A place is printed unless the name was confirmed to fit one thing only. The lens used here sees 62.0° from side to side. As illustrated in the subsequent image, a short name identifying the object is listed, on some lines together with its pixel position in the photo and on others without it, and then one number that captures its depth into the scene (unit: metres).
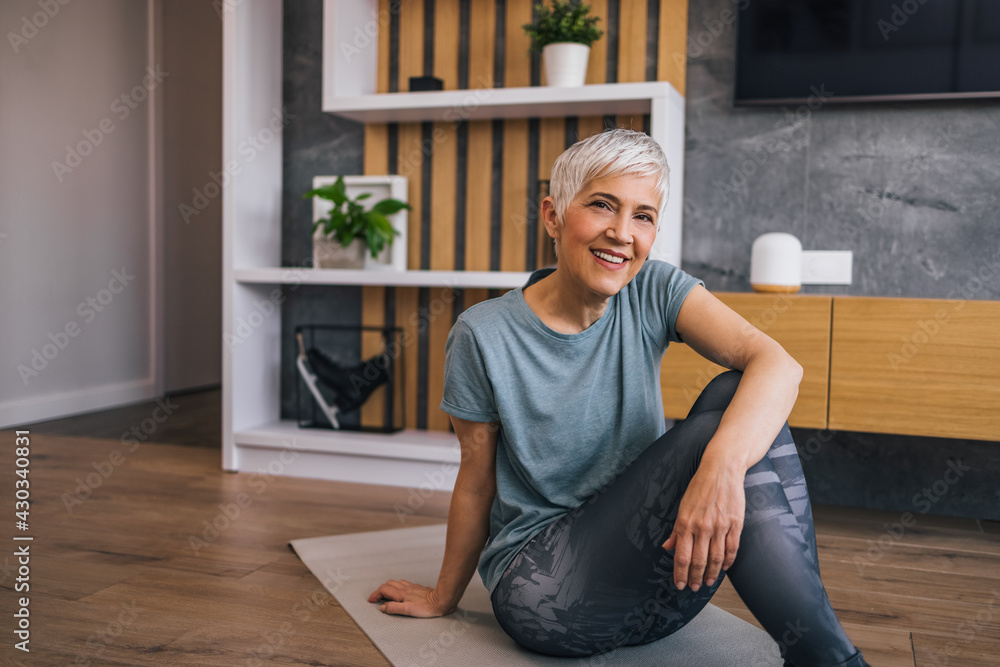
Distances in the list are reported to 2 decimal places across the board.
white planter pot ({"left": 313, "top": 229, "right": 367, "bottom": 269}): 2.91
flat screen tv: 2.44
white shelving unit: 2.69
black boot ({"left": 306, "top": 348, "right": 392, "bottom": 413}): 3.03
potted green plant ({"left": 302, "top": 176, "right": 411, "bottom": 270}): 2.86
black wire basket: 3.04
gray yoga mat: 1.47
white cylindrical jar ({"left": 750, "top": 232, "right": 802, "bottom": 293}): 2.46
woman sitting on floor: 1.10
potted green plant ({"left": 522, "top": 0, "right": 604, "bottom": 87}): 2.65
